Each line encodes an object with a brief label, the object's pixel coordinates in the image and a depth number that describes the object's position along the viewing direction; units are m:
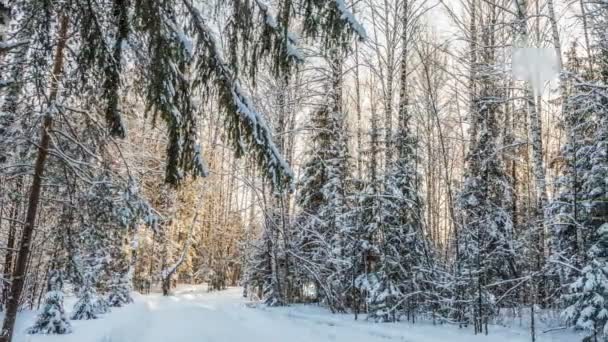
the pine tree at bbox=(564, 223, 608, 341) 7.13
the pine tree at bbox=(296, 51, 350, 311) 14.27
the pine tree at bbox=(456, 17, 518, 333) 9.54
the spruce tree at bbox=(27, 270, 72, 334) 10.05
